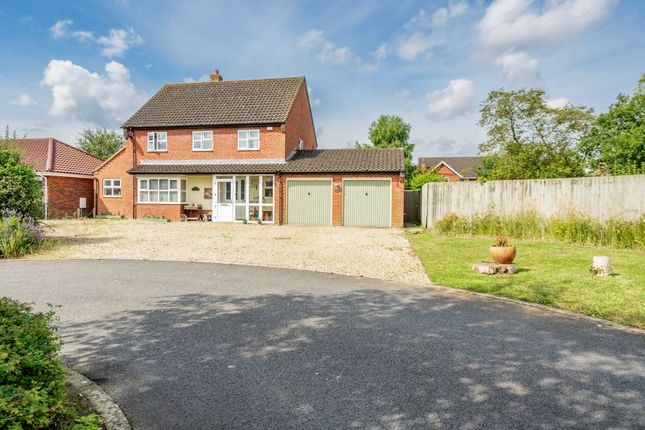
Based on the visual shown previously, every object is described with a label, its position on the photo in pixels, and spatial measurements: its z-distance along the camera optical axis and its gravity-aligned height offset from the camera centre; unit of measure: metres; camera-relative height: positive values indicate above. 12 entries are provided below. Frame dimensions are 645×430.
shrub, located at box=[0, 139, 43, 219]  12.74 +0.60
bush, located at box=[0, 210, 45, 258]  11.30 -0.85
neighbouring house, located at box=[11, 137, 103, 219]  27.25 +2.14
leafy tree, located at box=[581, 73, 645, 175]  27.41 +5.17
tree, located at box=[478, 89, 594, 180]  24.58 +4.34
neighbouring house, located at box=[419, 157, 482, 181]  61.97 +6.94
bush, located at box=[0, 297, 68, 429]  2.27 -1.09
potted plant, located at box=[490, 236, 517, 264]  9.06 -0.98
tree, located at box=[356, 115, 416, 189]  54.28 +9.92
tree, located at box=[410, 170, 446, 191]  35.12 +2.41
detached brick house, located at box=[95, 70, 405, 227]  22.75 +2.29
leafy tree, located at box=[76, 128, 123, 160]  54.50 +8.46
